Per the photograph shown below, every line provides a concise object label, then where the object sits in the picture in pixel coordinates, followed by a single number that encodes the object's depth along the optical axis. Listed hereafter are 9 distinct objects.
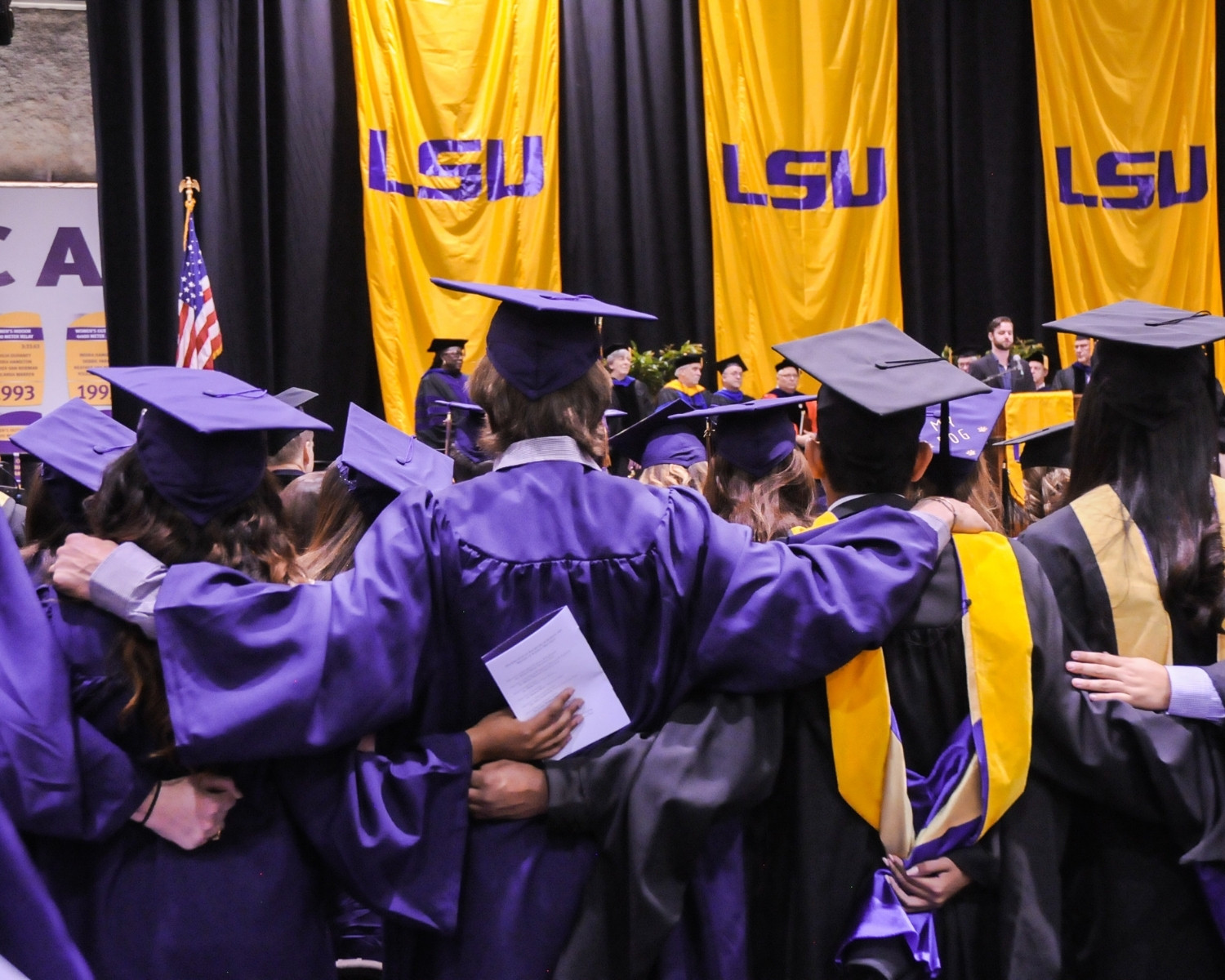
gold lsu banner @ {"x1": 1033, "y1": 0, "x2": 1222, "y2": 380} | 11.79
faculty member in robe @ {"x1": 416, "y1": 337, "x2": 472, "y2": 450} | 9.94
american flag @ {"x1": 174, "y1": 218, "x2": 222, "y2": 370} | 8.67
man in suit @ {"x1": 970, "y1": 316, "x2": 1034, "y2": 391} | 10.98
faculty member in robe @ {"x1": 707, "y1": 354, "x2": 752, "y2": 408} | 11.20
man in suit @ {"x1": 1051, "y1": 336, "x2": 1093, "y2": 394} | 11.21
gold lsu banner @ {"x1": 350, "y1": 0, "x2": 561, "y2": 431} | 10.72
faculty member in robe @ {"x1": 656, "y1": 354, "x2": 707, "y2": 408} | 10.92
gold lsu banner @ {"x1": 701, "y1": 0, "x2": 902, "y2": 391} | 11.48
